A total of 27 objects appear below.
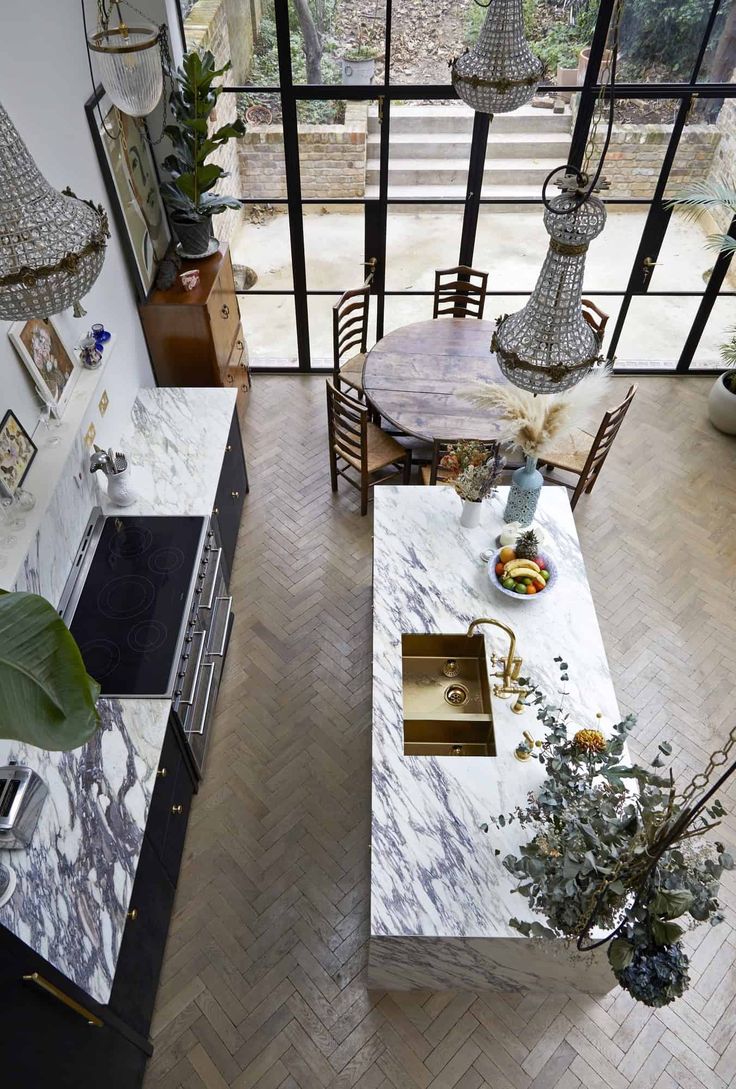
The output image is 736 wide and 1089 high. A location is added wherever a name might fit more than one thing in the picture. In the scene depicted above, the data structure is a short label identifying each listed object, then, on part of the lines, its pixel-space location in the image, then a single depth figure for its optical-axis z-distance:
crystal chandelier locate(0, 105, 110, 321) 1.59
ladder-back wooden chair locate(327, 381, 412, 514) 4.73
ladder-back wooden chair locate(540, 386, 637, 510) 4.67
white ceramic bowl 3.53
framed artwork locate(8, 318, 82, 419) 3.18
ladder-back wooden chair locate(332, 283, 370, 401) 5.49
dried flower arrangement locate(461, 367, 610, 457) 3.59
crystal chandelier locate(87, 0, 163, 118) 3.16
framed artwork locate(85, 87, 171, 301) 4.09
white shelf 2.83
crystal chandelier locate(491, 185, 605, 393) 2.07
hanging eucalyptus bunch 1.89
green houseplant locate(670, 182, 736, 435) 4.98
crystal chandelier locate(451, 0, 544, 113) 3.02
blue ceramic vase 3.75
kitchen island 2.74
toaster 2.49
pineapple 3.59
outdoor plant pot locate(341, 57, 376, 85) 4.86
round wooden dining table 4.73
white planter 5.65
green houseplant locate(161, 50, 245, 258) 4.42
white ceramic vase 3.85
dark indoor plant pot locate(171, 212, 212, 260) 4.87
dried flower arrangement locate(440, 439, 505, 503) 3.69
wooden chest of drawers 4.77
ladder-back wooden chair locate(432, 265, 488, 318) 5.67
